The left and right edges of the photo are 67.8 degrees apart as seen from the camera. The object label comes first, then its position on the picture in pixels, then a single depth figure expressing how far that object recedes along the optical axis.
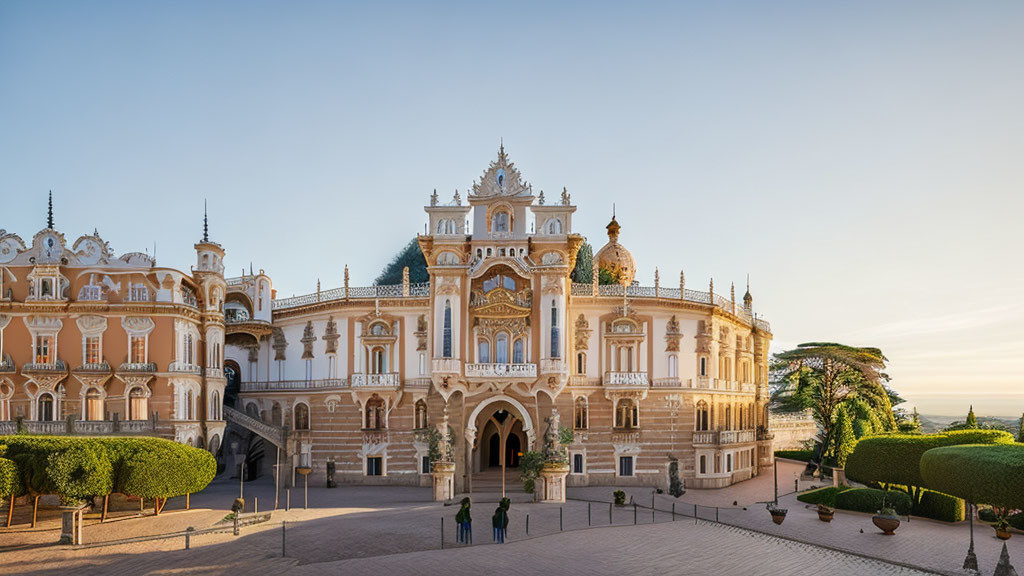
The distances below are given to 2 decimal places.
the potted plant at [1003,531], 28.48
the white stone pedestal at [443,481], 42.16
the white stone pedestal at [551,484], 41.57
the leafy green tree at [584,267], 73.31
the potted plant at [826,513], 36.56
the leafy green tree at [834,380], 60.50
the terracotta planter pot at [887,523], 32.81
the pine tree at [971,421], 52.07
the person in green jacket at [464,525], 30.14
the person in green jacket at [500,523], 30.59
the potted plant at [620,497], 40.53
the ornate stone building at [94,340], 44.06
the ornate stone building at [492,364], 45.91
